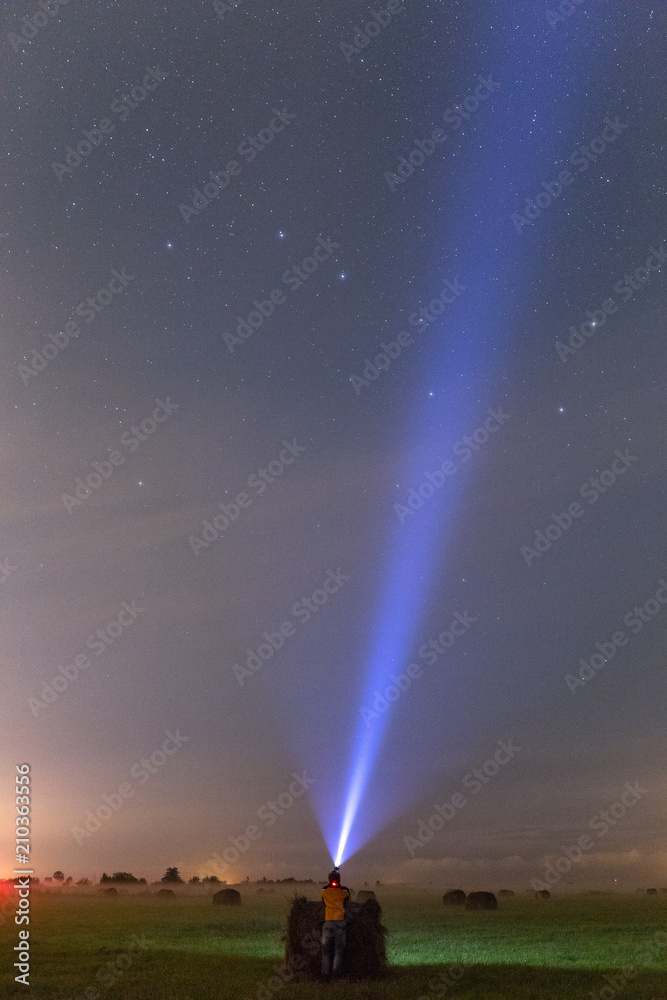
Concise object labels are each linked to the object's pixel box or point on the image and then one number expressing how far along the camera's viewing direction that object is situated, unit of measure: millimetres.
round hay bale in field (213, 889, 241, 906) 51125
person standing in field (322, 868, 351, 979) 19156
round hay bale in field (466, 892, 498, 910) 46969
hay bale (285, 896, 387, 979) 19391
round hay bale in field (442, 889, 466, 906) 50753
